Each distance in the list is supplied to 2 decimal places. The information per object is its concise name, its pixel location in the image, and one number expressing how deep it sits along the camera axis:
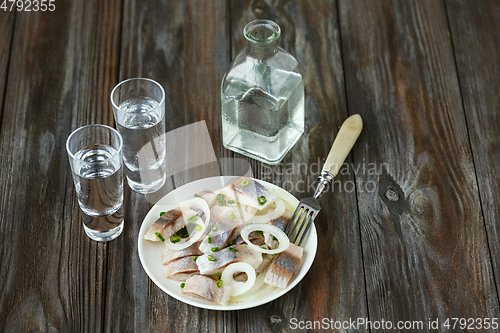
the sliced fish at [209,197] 0.93
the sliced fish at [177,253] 0.90
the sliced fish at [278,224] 0.91
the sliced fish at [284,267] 0.88
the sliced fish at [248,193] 0.92
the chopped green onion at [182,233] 0.92
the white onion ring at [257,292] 0.88
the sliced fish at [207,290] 0.86
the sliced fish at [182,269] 0.89
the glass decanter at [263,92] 0.97
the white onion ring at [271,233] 0.89
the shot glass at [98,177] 0.89
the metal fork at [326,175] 0.93
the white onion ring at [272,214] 0.92
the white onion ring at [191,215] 0.90
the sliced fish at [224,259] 0.88
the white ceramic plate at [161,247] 0.86
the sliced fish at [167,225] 0.91
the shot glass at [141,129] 0.95
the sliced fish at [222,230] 0.90
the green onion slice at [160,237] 0.91
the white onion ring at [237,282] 0.87
